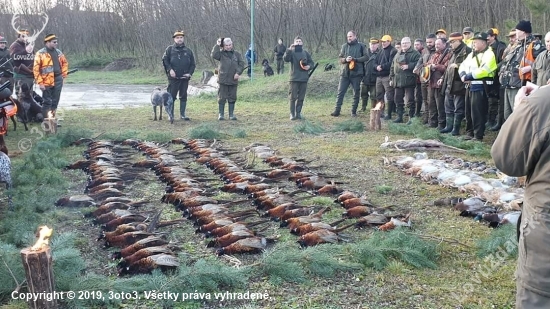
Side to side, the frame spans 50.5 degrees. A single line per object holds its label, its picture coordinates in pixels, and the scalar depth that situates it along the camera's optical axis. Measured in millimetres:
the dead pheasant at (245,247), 5324
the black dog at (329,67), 22538
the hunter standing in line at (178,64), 14359
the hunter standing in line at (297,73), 14422
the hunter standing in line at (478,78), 10727
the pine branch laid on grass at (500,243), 5168
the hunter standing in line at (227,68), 14352
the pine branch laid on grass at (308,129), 12492
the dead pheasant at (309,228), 5789
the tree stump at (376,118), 12734
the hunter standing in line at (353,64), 14695
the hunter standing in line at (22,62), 13781
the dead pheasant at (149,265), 4793
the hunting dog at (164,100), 14305
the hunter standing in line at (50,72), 12477
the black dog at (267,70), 26595
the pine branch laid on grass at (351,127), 12703
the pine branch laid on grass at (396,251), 5031
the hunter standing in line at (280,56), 27016
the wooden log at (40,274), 3441
